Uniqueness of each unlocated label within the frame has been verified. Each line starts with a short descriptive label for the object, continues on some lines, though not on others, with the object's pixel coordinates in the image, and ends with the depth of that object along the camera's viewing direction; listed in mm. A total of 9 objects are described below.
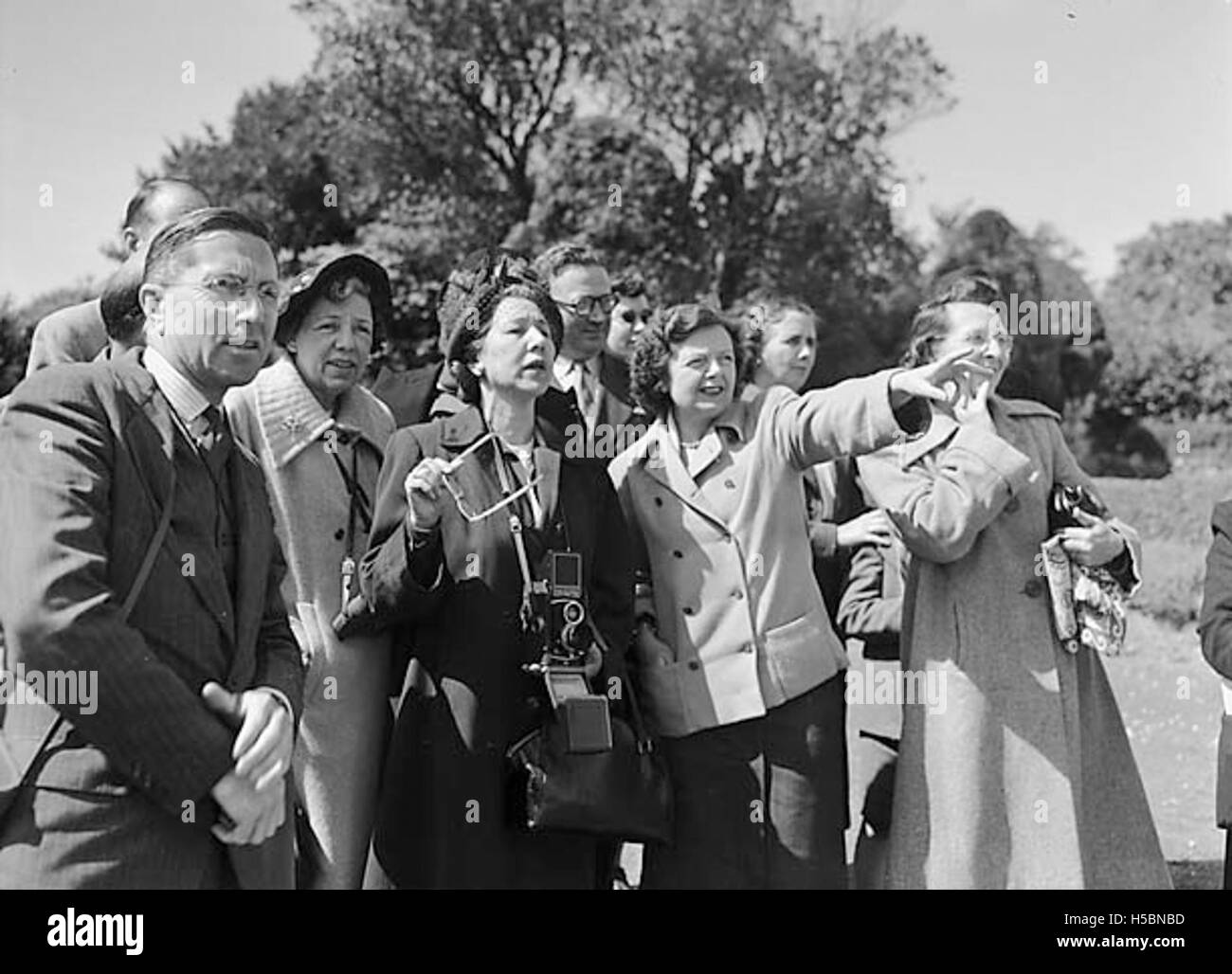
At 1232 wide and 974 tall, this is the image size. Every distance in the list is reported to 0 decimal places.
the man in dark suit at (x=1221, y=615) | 3643
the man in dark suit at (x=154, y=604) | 2400
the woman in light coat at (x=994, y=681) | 3656
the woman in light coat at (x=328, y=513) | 3537
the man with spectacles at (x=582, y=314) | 4547
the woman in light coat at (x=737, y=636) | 3689
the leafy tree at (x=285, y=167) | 23641
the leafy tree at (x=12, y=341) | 11375
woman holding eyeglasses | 3385
